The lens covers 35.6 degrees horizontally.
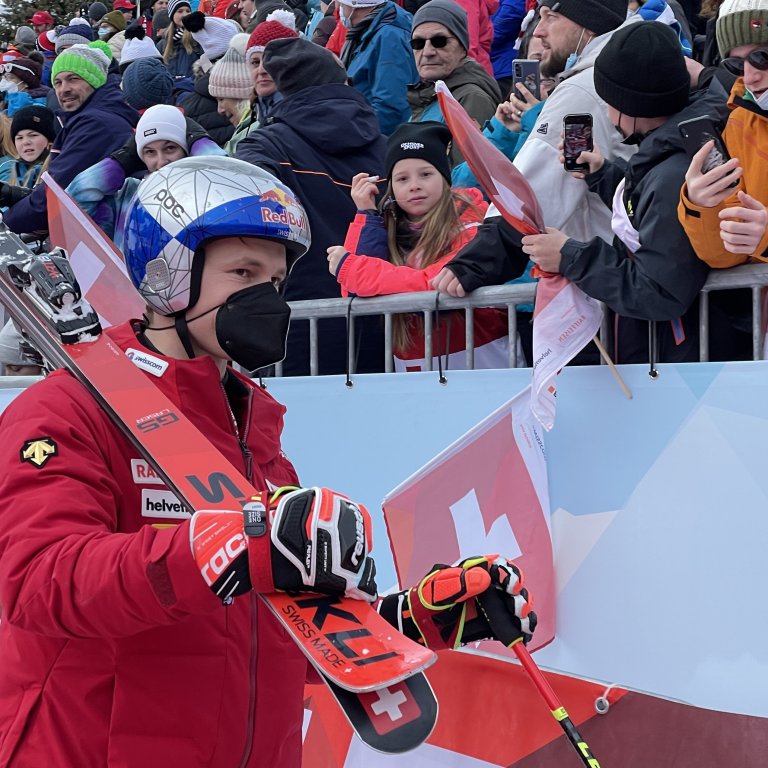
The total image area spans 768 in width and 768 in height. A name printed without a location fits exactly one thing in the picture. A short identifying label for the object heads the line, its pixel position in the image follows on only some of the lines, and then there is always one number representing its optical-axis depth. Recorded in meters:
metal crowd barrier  3.76
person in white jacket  4.41
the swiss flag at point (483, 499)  4.13
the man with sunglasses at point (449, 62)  6.13
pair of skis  2.09
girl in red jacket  4.74
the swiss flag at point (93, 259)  4.57
